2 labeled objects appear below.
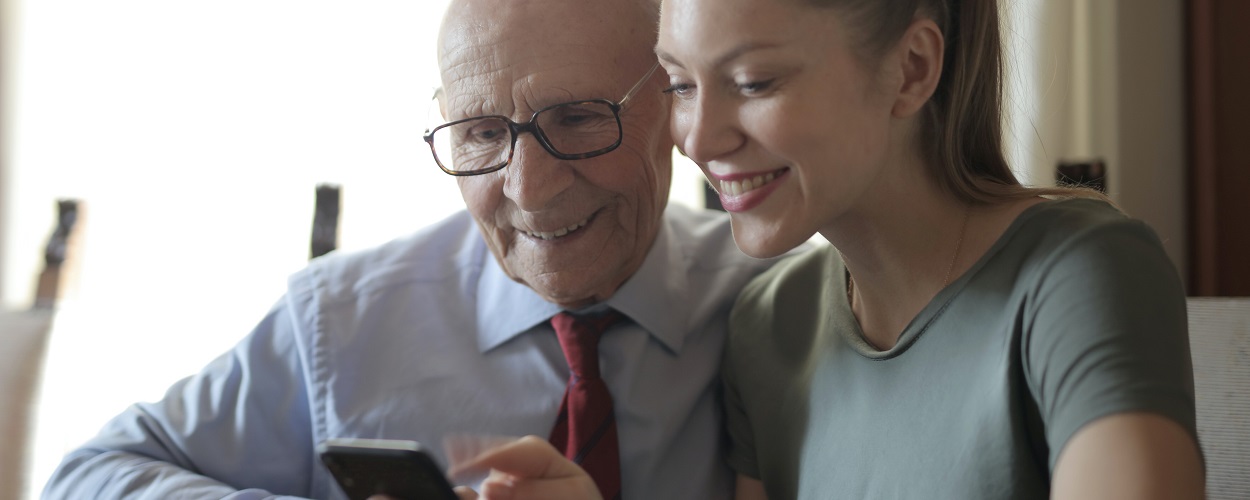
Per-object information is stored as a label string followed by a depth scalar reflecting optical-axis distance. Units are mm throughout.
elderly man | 1385
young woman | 866
